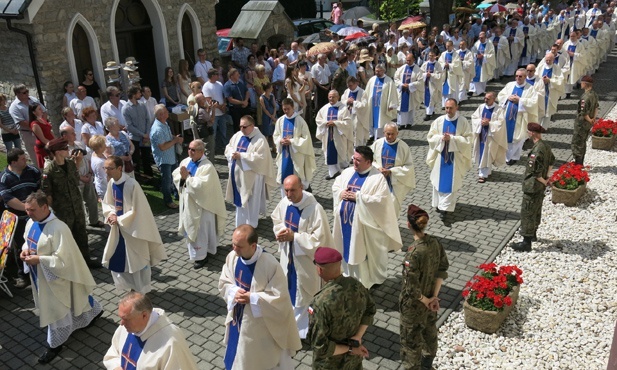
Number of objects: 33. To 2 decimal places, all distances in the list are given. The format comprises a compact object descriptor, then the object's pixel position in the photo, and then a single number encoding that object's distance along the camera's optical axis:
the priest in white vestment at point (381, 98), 14.08
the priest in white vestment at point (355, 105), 12.85
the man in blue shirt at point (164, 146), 10.16
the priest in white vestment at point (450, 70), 17.17
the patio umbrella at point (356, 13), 26.60
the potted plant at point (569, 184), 10.53
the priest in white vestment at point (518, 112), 12.80
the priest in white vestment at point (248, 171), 9.37
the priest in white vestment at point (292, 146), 10.42
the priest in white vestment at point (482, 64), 18.94
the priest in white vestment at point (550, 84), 14.29
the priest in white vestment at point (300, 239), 6.55
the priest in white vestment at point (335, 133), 11.91
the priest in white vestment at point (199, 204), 8.45
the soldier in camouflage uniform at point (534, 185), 8.53
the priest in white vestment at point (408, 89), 15.26
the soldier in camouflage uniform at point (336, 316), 4.82
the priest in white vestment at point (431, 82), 16.28
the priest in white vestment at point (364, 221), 7.42
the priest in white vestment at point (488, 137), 11.70
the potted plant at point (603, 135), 13.42
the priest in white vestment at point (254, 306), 5.38
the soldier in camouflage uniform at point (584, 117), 11.76
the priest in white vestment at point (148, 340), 4.44
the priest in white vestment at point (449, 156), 10.14
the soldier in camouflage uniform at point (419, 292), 5.70
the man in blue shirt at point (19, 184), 7.96
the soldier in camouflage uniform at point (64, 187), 8.11
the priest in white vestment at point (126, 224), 7.25
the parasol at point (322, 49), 16.56
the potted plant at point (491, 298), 6.89
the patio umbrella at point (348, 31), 21.42
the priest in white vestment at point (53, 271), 6.37
